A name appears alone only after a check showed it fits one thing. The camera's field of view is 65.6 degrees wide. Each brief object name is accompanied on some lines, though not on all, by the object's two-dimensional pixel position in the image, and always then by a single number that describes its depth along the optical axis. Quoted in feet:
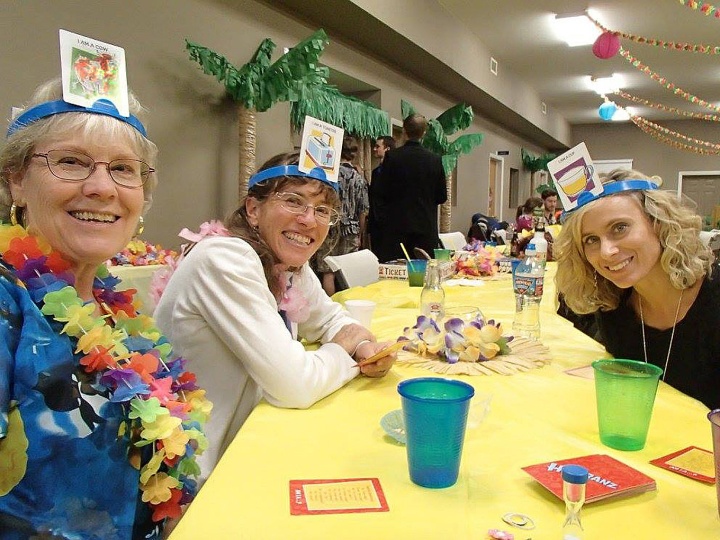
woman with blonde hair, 4.73
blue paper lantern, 30.94
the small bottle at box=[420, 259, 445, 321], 5.92
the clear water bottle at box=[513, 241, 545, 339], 5.65
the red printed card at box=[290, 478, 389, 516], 2.40
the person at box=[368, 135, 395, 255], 15.51
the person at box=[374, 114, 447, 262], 14.67
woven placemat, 4.44
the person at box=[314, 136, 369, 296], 14.67
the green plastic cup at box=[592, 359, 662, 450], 3.02
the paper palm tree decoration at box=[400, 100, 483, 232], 21.17
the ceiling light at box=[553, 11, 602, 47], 19.83
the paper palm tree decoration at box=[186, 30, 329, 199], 11.35
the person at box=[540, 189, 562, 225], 22.95
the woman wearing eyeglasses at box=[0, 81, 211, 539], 2.64
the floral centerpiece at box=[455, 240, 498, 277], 10.28
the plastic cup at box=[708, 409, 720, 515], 2.28
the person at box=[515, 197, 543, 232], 16.15
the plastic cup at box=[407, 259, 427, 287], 8.86
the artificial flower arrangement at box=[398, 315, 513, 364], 4.72
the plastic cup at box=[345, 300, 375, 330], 5.59
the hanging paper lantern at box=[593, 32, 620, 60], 18.19
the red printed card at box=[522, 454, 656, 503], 2.48
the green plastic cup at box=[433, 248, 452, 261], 10.34
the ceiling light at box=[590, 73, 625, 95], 28.43
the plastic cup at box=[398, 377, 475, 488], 2.53
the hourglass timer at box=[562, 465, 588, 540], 2.11
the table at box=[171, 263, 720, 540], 2.26
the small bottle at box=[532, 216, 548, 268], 9.98
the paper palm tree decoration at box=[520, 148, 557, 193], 39.14
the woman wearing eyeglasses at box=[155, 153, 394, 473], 3.76
